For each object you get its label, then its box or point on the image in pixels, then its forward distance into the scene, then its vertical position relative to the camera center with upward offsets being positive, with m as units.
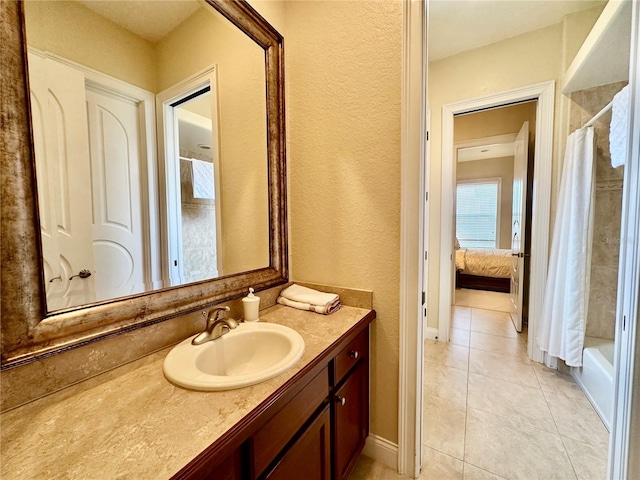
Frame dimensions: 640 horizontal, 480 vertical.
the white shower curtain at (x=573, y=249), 1.92 -0.21
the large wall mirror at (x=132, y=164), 0.68 +0.22
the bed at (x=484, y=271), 4.46 -0.84
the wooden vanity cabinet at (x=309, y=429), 0.60 -0.63
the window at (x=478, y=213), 6.25 +0.23
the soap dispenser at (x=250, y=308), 1.19 -0.38
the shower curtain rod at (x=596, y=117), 1.72 +0.74
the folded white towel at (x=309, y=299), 1.30 -0.40
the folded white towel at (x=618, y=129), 1.51 +0.56
